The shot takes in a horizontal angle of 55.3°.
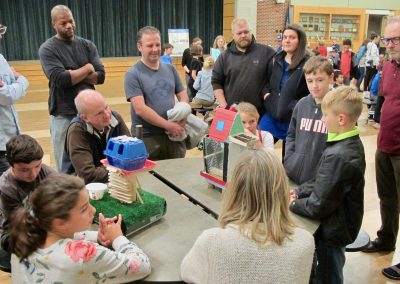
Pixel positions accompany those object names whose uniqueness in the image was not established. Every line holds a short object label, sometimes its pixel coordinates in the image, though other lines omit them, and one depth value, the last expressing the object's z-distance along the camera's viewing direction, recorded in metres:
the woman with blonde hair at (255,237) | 1.09
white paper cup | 1.68
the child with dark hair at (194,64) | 7.04
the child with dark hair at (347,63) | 8.89
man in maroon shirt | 2.33
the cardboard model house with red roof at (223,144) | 1.84
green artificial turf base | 1.56
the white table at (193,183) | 1.72
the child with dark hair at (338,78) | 5.38
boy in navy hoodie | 2.10
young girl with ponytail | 1.19
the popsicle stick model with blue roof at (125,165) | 1.62
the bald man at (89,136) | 2.02
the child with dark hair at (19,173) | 1.74
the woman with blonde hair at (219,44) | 7.95
